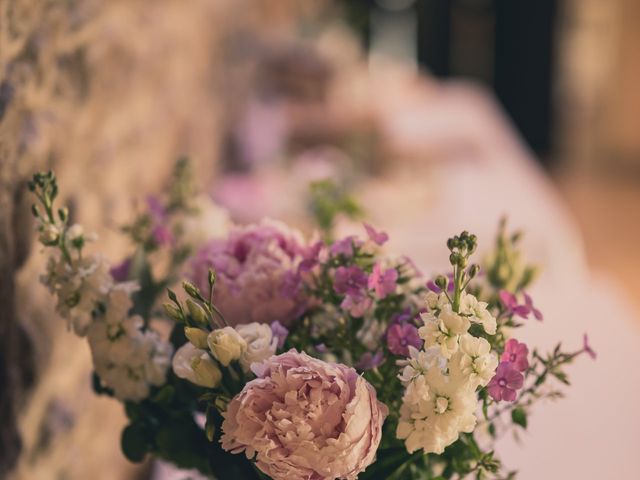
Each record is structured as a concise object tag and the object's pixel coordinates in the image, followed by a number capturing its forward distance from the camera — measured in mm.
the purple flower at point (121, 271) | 903
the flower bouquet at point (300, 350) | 640
